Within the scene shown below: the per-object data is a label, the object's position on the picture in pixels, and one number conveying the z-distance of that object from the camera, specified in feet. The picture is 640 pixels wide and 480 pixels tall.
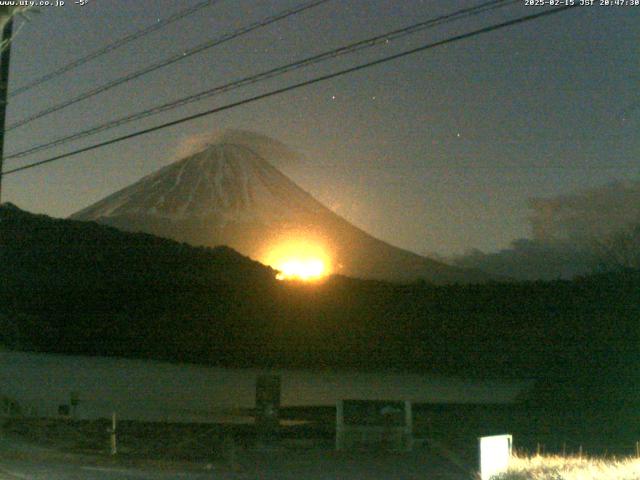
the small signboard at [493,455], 31.53
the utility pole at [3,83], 50.96
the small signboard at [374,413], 46.68
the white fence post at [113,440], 45.47
